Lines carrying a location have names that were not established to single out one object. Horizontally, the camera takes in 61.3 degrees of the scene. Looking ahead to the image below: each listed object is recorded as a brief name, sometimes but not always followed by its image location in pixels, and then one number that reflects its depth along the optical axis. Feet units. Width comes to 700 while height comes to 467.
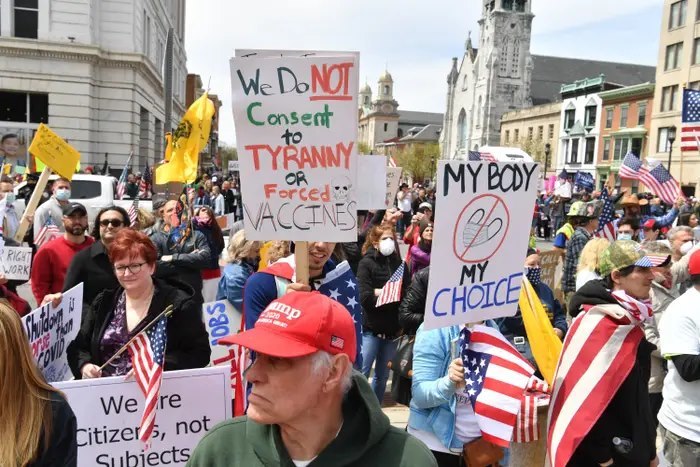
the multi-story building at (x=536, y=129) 215.92
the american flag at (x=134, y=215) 22.27
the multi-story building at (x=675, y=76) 141.18
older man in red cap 5.72
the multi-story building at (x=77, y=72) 82.38
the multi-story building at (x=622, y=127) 164.14
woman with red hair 11.47
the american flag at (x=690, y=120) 40.58
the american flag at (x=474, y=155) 63.60
